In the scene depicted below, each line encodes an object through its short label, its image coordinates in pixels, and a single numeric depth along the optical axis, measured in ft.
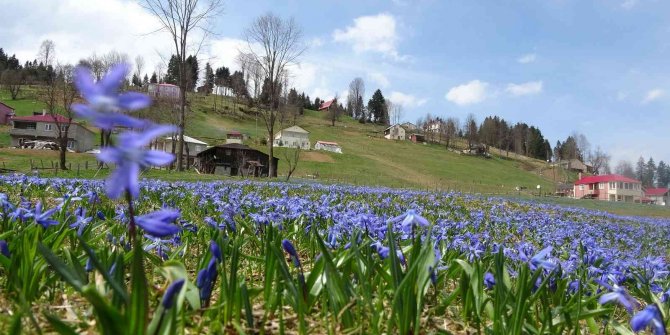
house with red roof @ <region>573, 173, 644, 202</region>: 297.53
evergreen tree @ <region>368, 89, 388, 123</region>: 481.87
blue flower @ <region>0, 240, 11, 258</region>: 6.71
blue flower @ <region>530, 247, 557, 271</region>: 6.93
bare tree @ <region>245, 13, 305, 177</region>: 118.42
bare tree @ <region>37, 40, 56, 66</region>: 327.06
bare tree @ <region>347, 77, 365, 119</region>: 486.79
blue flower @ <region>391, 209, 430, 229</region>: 6.18
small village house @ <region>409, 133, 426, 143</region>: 390.21
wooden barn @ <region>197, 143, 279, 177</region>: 185.88
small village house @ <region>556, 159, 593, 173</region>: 397.51
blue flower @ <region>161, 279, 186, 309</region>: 3.63
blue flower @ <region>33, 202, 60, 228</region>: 7.24
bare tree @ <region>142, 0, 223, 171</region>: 105.50
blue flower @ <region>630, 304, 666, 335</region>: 4.49
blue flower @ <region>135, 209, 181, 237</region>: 3.51
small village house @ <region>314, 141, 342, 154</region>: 282.81
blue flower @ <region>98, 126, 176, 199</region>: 2.62
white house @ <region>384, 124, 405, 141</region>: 390.48
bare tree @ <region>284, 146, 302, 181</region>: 212.07
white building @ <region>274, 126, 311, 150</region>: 285.23
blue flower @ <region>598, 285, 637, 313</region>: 4.80
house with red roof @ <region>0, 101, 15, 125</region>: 254.88
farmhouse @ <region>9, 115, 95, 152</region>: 227.20
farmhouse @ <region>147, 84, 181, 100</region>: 175.52
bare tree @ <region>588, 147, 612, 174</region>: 442.91
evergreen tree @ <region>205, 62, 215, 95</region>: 419.13
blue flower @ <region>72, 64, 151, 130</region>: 2.77
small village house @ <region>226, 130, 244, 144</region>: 257.71
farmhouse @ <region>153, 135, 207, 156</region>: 236.22
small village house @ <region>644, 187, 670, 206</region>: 363.97
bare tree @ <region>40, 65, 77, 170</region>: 99.45
